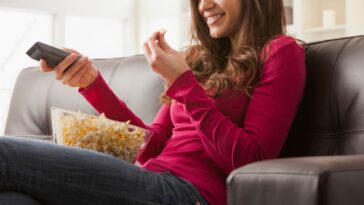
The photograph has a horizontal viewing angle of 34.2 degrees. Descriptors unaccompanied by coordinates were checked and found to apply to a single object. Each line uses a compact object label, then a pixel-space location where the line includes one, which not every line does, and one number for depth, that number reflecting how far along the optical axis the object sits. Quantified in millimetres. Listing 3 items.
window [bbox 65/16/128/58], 4578
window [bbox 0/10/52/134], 4219
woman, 1148
